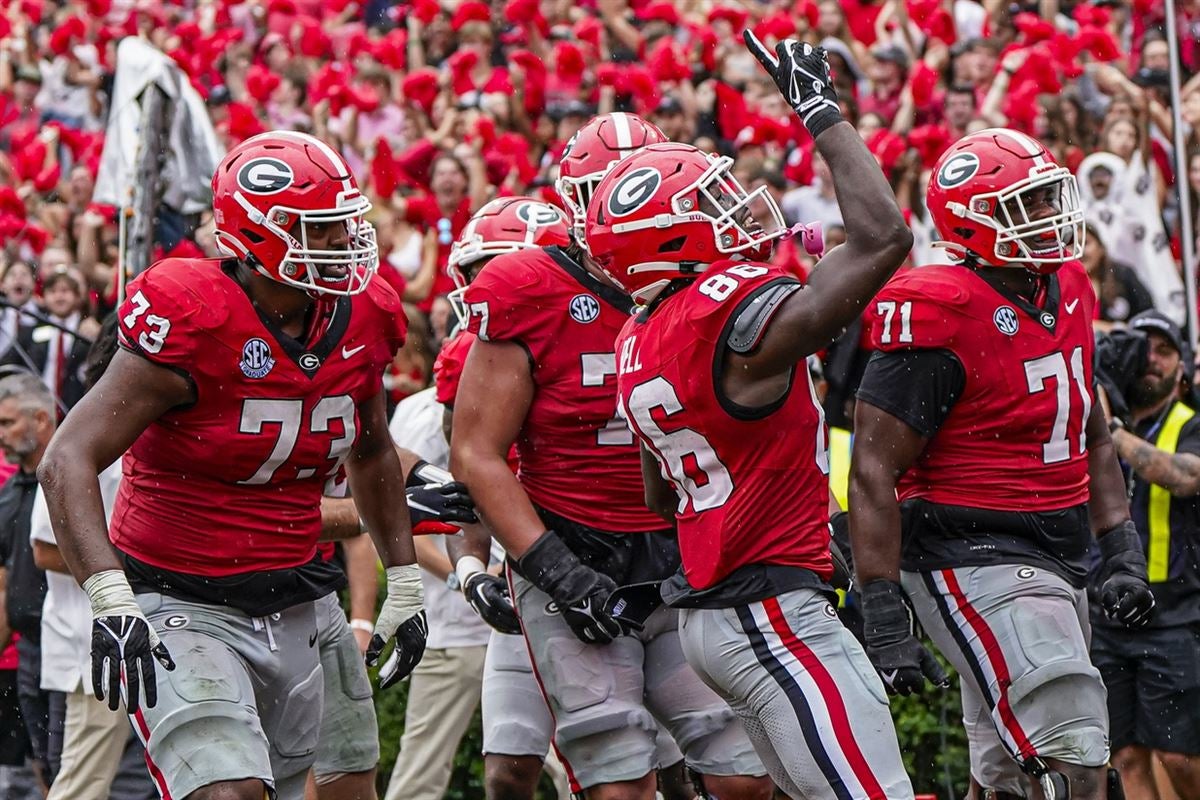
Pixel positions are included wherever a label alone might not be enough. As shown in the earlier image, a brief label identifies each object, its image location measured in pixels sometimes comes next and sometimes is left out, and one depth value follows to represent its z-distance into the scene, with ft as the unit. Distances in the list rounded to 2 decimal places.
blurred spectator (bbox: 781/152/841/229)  69.97
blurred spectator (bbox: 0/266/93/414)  69.97
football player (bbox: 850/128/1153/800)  33.91
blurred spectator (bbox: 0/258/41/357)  73.61
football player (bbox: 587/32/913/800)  27.63
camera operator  45.29
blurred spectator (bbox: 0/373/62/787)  47.83
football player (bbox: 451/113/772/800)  33.24
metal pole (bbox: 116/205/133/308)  54.60
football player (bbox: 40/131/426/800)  29.96
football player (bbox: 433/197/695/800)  37.37
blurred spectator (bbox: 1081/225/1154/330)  59.31
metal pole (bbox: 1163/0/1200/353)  58.08
